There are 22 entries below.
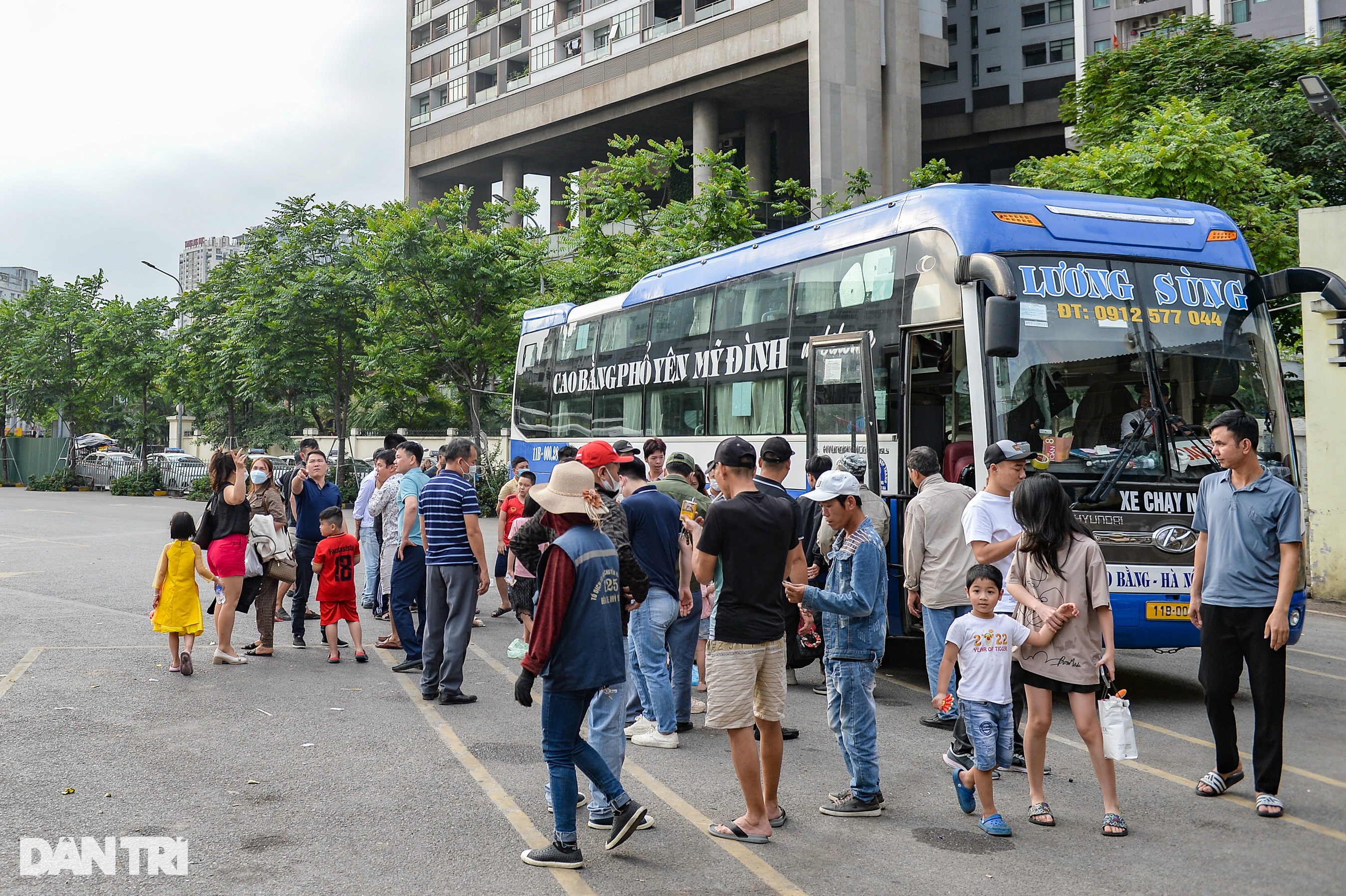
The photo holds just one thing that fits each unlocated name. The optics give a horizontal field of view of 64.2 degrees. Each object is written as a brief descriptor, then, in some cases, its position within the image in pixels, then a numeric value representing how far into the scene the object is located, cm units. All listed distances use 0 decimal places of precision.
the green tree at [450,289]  2917
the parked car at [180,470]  4028
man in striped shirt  790
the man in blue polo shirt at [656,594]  657
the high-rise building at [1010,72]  5206
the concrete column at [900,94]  4003
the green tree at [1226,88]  2845
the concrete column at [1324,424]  1362
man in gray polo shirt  548
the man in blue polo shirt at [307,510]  1030
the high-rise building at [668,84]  3866
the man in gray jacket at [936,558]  681
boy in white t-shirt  511
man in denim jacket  525
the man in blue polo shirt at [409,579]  910
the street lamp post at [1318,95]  1297
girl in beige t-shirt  510
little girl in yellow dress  877
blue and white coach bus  747
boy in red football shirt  917
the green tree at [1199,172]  1780
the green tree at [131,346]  4194
